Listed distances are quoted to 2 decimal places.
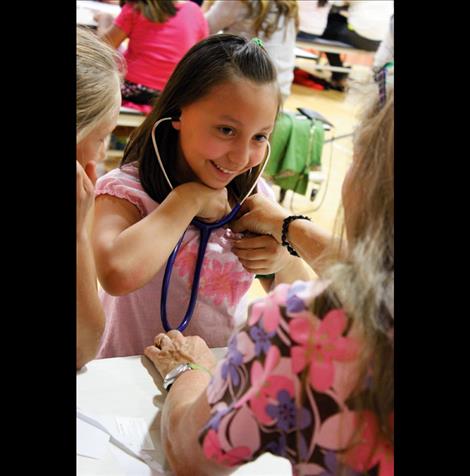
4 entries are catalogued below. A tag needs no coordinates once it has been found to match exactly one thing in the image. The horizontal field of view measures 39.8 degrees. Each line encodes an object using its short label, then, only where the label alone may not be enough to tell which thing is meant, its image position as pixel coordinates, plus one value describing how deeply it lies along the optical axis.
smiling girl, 1.19
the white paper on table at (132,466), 0.95
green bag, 3.63
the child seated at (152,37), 3.23
